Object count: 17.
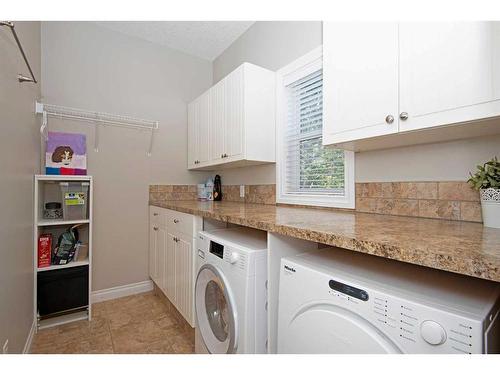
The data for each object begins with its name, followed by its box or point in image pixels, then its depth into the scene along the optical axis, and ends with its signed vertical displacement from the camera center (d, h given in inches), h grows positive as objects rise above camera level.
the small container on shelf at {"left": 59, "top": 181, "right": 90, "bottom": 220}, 80.4 -2.7
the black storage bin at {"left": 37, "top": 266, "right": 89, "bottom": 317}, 75.8 -31.3
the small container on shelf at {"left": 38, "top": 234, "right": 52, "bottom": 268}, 76.5 -18.6
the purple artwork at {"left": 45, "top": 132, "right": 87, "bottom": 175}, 84.6 +13.0
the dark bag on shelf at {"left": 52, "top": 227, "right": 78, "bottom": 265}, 79.8 -18.7
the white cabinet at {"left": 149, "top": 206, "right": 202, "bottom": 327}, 66.6 -20.8
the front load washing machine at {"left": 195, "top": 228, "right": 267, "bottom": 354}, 44.1 -19.9
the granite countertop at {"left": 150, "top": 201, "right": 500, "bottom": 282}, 22.9 -5.9
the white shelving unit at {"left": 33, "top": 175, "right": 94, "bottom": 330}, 74.3 -12.6
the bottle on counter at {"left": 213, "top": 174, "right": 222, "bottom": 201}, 112.2 +0.8
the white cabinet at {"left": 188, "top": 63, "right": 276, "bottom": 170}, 80.4 +25.2
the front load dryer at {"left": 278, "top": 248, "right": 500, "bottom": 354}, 21.9 -12.3
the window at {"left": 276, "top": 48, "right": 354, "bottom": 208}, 68.7 +12.8
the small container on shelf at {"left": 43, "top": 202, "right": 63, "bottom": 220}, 81.7 -6.6
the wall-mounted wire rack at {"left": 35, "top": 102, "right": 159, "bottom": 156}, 83.5 +27.9
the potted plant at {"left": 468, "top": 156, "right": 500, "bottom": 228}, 38.1 +0.1
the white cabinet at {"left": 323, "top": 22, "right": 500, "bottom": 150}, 33.7 +17.8
